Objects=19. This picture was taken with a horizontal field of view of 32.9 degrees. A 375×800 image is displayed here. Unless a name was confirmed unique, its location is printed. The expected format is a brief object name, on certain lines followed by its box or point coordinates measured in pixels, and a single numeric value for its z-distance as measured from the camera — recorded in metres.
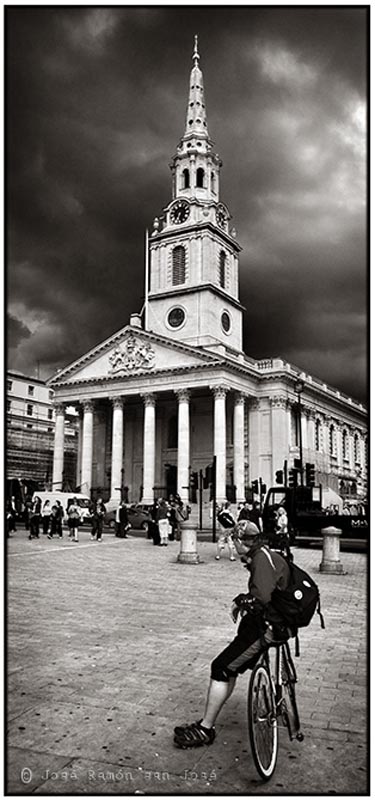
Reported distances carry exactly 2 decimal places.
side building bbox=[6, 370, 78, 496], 57.88
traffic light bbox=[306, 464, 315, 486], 25.68
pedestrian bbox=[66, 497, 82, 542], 25.03
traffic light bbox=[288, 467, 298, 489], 23.67
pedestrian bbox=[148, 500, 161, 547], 23.92
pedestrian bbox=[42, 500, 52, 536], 28.33
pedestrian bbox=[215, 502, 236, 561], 18.61
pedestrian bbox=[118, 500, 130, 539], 27.59
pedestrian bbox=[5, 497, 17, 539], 25.71
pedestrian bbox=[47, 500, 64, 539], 27.36
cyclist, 4.46
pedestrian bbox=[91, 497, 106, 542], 25.54
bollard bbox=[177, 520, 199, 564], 17.45
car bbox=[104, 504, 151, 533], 35.09
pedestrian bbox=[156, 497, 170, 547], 24.17
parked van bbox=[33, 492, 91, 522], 37.78
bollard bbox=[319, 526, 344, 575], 15.21
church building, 47.97
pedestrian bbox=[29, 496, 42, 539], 24.89
